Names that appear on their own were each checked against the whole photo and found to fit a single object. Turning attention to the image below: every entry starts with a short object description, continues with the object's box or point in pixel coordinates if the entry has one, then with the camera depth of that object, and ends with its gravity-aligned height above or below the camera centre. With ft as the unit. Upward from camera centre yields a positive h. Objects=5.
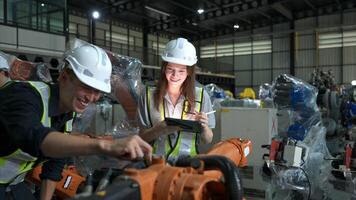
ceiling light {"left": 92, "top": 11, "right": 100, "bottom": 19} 56.70 +12.37
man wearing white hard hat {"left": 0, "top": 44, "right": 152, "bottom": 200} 3.89 -0.23
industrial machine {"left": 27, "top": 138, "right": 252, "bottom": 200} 3.11 -0.73
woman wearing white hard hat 7.73 +0.07
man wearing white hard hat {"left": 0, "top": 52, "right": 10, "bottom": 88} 11.04 +0.82
